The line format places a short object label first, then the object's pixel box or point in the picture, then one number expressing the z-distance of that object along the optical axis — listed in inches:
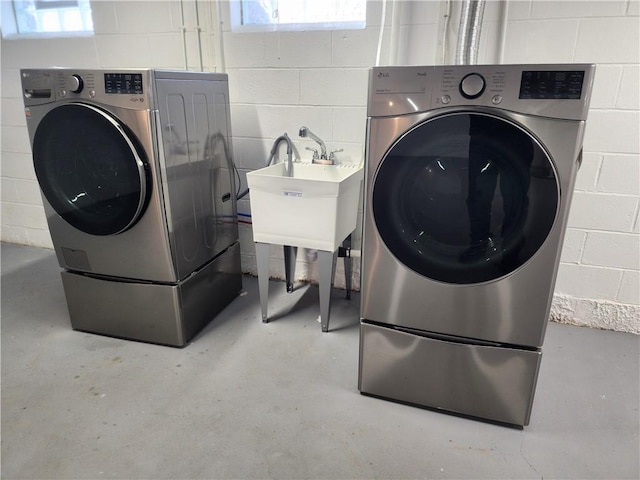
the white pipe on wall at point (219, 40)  88.7
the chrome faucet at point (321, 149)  88.7
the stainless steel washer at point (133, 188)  64.0
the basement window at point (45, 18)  103.3
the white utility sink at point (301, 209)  72.7
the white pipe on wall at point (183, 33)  91.0
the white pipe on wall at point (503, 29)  73.8
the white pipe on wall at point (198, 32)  89.7
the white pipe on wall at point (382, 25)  79.8
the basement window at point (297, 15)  85.3
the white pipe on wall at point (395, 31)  78.8
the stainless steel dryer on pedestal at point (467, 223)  46.4
